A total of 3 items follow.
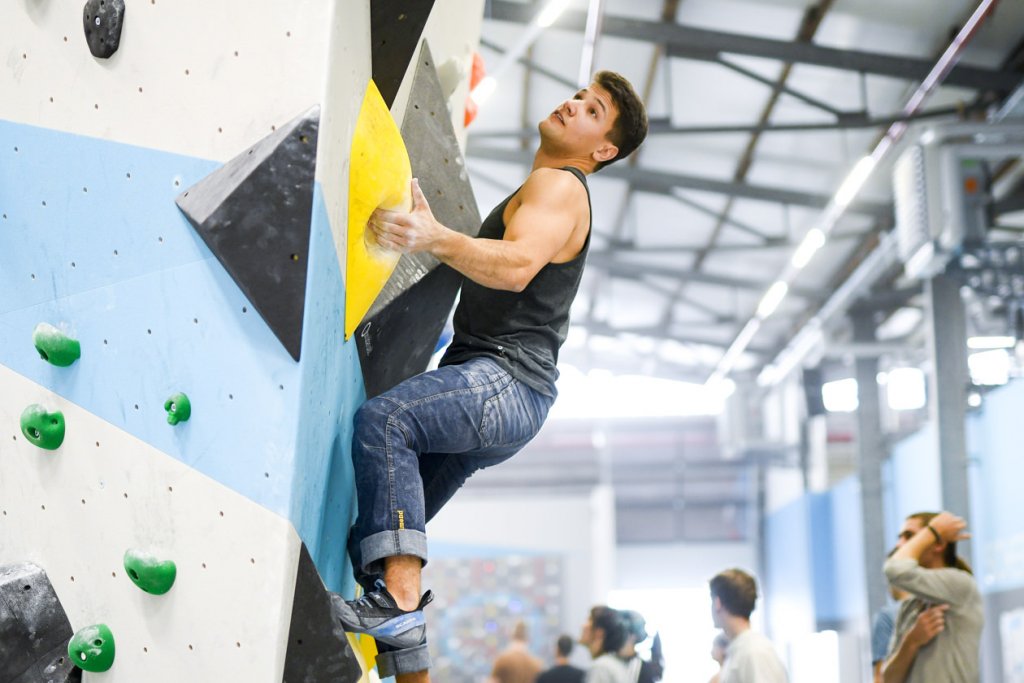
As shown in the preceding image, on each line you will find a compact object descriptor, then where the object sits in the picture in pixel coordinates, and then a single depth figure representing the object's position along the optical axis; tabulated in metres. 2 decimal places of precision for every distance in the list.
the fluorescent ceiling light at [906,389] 18.06
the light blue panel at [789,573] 15.62
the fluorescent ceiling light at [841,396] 19.36
